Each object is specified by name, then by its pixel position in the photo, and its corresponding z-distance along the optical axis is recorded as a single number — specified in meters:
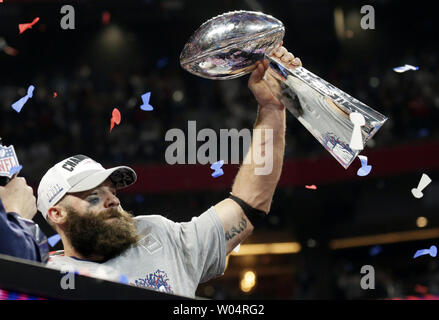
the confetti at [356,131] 3.63
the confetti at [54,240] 4.54
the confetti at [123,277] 3.36
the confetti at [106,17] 21.42
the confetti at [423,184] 13.96
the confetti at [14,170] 3.15
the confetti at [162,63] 19.21
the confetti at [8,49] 20.98
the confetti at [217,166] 4.42
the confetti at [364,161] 4.22
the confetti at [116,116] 13.60
